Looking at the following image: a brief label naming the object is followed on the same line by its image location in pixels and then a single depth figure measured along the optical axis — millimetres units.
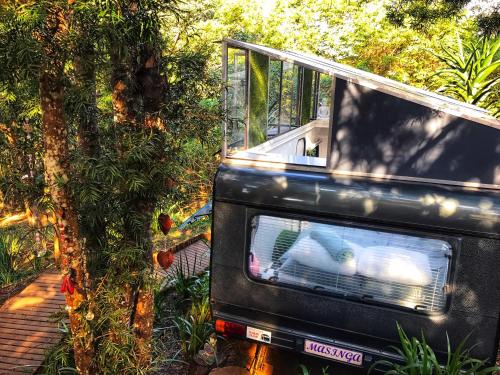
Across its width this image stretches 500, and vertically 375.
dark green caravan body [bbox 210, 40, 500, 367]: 3283
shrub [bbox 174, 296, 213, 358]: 4816
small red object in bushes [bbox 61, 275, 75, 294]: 2973
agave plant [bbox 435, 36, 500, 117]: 5809
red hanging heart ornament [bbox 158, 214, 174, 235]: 3674
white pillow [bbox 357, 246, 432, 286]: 3496
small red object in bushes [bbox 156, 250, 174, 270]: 3857
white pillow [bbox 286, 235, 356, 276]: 3746
